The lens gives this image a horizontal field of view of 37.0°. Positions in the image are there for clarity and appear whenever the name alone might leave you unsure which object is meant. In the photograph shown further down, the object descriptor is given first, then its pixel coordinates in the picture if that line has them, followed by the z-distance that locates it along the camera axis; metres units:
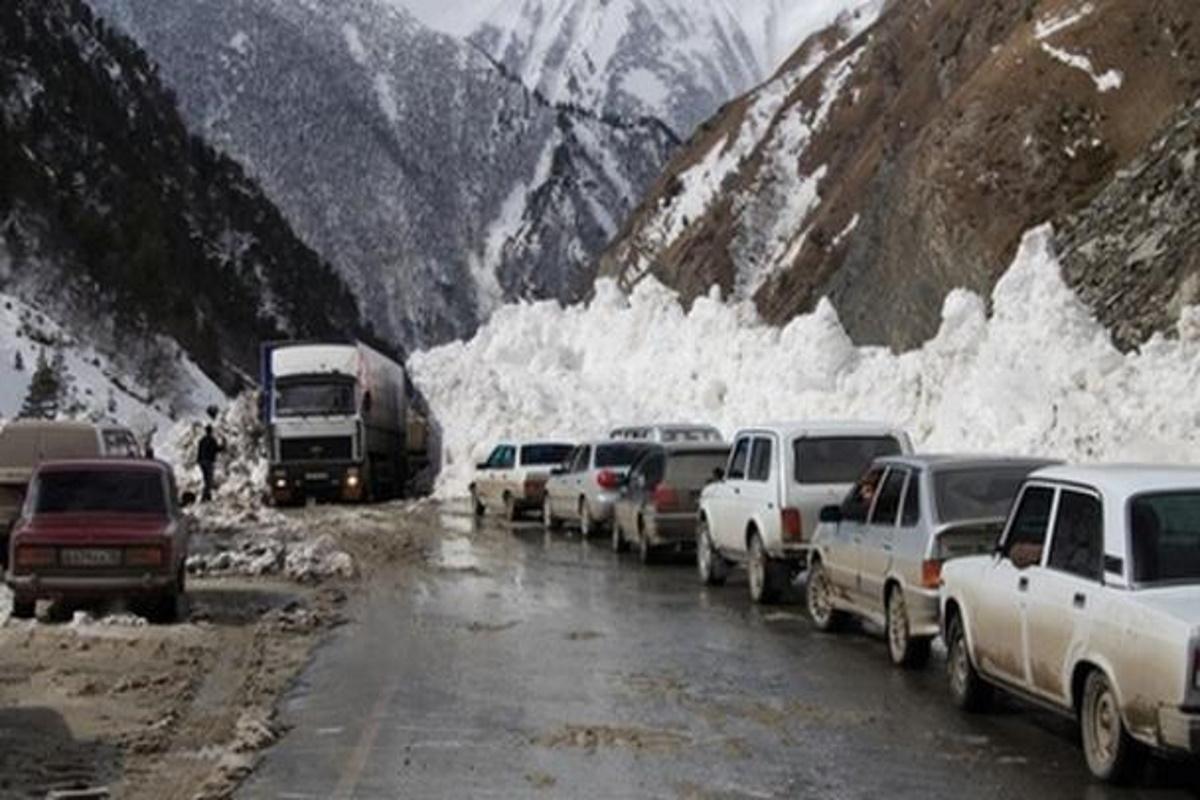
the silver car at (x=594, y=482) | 27.88
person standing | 41.69
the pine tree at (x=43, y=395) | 55.09
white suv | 17.20
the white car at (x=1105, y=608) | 8.30
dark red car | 16.02
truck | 42.34
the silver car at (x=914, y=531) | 12.56
